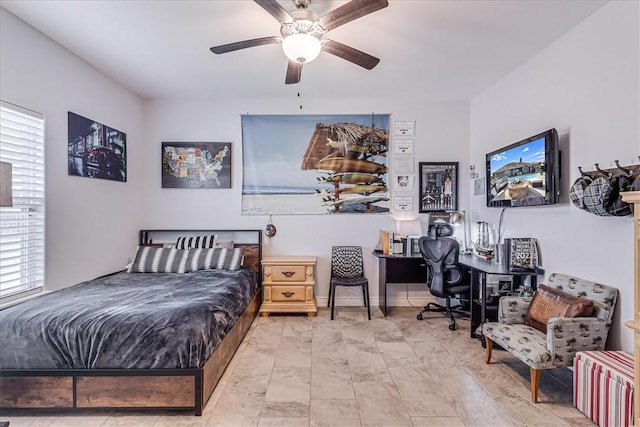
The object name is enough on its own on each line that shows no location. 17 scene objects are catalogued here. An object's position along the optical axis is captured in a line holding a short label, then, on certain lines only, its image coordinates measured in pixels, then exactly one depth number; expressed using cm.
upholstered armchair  218
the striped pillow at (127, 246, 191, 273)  373
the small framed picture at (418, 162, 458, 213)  449
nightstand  403
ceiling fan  192
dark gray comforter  208
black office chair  360
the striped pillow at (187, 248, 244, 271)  378
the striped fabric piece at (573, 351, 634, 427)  180
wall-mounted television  277
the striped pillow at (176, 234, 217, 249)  414
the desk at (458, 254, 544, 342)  301
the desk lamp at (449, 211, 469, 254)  424
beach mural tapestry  443
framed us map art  442
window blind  246
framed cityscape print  316
